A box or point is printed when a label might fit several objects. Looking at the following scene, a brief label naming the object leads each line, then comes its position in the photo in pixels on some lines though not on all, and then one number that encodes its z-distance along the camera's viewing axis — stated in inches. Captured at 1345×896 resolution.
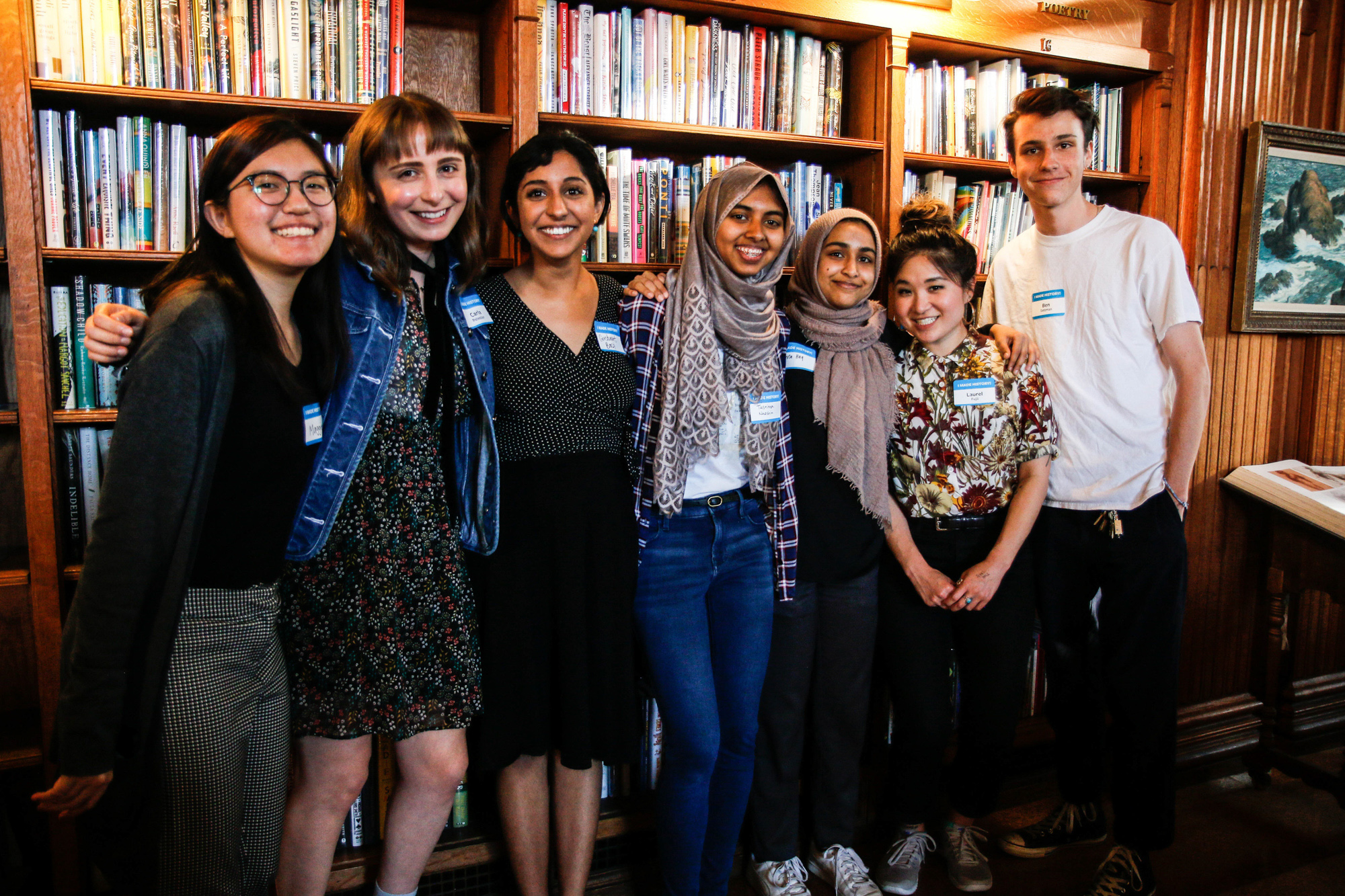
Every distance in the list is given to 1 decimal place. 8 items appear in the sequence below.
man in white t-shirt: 85.3
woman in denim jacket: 60.1
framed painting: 112.4
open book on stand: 102.0
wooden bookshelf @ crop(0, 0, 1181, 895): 71.7
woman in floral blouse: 80.7
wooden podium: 104.3
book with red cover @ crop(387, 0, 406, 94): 82.7
